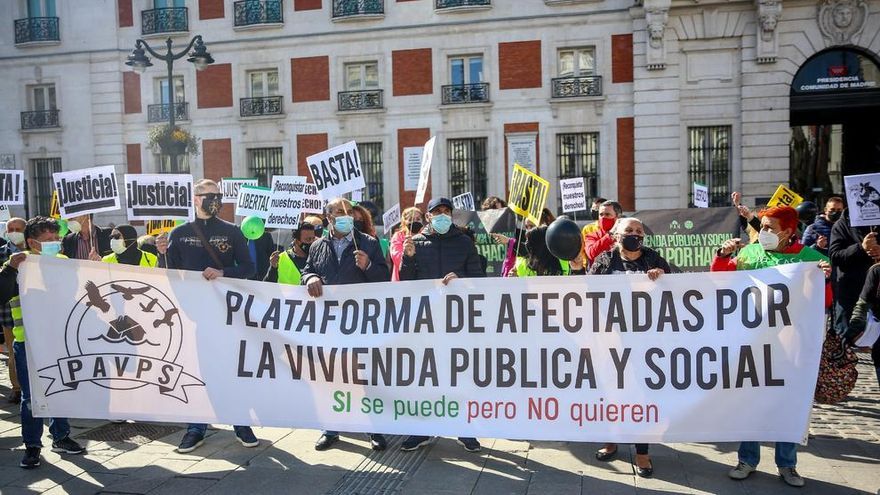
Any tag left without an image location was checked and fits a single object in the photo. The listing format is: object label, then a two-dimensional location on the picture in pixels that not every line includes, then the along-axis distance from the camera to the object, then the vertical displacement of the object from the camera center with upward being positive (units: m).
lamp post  15.39 +3.10
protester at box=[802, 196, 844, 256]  8.83 -0.58
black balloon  5.07 -0.40
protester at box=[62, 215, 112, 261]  8.40 -0.56
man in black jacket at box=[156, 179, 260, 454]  5.54 -0.40
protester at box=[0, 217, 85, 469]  4.97 -1.04
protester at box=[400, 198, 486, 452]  5.50 -0.51
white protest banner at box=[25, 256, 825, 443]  4.27 -1.10
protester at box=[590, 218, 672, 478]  4.65 -0.52
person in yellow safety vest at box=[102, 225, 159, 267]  7.50 -0.66
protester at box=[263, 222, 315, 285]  6.79 -0.69
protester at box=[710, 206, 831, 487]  4.42 -0.51
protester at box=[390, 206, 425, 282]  7.00 -0.38
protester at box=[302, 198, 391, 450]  5.53 -0.53
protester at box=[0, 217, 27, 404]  6.79 -0.52
